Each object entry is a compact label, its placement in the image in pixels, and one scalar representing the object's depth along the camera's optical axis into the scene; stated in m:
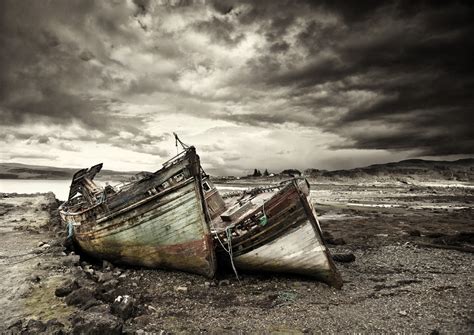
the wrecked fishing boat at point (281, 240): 8.50
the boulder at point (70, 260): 10.88
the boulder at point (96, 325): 5.55
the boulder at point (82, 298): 7.23
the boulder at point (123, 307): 6.85
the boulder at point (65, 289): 7.99
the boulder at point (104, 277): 9.46
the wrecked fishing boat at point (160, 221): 9.43
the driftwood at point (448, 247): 11.37
